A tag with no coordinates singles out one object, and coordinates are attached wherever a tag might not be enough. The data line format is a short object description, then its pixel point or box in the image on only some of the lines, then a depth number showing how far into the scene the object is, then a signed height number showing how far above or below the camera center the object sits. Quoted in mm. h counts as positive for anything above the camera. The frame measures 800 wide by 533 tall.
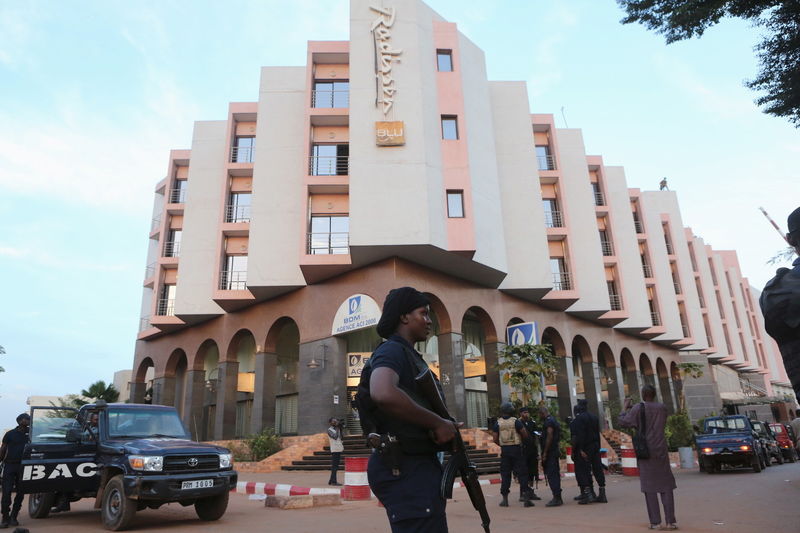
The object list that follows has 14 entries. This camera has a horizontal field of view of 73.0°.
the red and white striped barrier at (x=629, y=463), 15740 -1075
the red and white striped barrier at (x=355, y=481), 11227 -932
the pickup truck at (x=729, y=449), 15289 -773
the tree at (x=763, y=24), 8336 +6010
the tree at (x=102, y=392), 42062 +3887
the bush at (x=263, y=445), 21828 -299
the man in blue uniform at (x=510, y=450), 9789 -370
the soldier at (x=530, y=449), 10582 -401
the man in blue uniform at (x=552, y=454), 9656 -488
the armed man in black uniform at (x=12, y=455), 8680 -133
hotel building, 22188 +8682
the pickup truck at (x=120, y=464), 7668 -309
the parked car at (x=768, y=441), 18338 -720
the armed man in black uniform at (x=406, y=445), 2500 -59
